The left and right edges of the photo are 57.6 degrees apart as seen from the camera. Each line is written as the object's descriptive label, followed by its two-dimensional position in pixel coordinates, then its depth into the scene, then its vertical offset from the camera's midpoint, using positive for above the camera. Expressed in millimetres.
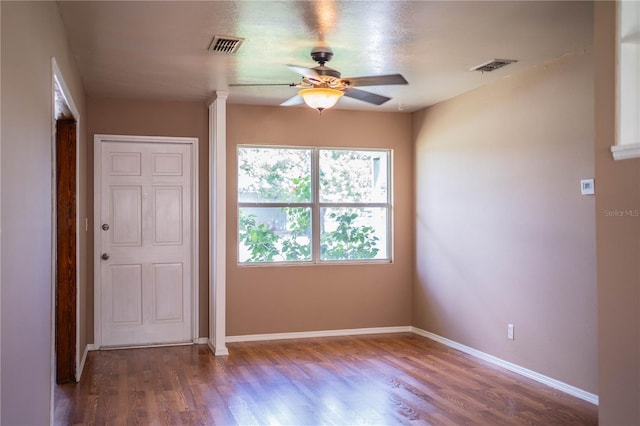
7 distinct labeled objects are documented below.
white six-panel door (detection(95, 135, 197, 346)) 5703 -268
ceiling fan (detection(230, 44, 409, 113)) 3750 +865
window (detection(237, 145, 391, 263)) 6129 +98
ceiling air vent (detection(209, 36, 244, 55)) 3859 +1155
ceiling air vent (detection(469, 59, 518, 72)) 4410 +1151
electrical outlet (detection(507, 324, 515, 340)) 4857 -992
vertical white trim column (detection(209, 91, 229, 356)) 5422 -109
